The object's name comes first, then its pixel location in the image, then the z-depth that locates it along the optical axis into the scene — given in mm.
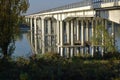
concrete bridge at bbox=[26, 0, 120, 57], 56812
